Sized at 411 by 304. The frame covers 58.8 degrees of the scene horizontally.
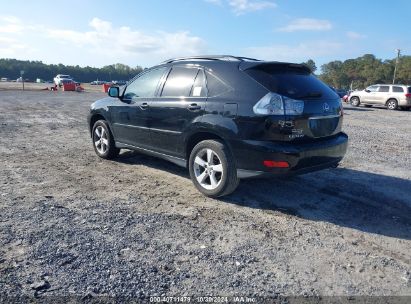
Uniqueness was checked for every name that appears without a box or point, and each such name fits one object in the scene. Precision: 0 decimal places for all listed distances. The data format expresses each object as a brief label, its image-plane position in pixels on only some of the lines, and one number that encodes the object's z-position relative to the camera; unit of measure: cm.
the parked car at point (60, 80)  5230
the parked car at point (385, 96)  2452
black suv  418
